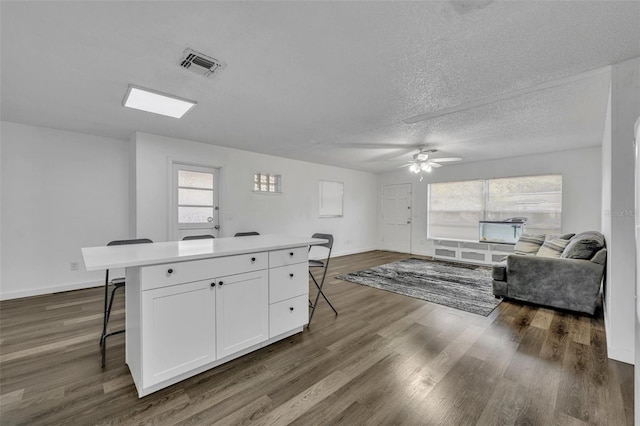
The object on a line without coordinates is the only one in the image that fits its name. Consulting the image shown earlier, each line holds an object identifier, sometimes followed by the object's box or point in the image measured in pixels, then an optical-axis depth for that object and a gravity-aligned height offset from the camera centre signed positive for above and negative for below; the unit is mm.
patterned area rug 3398 -1181
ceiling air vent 1932 +1150
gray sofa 2914 -790
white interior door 7258 -210
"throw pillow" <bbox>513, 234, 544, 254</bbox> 4364 -568
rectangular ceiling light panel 2515 +1127
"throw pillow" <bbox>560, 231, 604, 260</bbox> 3025 -421
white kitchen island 1633 -678
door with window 4238 +143
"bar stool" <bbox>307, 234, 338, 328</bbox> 2787 -596
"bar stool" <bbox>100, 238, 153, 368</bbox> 2006 -632
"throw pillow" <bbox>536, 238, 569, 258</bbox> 3656 -531
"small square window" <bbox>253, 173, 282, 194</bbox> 5188 +562
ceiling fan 4461 +871
